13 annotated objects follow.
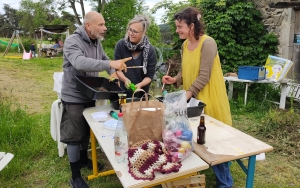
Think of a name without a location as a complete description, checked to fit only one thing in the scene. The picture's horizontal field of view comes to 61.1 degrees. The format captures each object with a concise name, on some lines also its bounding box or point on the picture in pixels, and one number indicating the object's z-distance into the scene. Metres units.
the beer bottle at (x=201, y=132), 1.70
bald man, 2.11
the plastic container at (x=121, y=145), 1.46
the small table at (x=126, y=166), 1.30
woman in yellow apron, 2.21
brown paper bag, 1.56
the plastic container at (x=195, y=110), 2.13
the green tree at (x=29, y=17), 31.10
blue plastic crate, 5.00
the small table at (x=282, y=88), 5.02
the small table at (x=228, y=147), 1.57
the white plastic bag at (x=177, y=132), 1.49
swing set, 14.82
